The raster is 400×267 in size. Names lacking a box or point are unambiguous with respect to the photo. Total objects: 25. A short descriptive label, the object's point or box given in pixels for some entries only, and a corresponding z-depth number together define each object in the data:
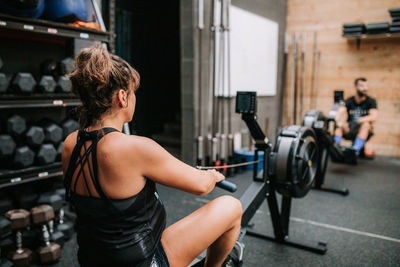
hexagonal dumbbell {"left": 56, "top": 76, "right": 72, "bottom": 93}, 2.49
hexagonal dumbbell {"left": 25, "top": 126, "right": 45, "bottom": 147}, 2.35
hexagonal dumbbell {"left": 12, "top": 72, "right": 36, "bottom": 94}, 2.21
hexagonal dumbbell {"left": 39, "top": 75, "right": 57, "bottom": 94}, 2.38
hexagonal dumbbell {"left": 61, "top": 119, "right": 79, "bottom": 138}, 2.63
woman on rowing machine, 1.13
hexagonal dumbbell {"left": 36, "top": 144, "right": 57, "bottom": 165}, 2.38
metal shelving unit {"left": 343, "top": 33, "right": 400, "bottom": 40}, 4.85
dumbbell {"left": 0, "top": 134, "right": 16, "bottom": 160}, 2.20
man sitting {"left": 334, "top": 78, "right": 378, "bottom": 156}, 4.46
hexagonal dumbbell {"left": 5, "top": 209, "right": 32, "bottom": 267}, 2.13
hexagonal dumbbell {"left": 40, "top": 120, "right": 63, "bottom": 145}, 2.48
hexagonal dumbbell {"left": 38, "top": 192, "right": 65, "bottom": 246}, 2.41
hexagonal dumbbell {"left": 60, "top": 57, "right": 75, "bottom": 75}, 2.58
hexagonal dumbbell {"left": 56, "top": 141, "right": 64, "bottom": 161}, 2.54
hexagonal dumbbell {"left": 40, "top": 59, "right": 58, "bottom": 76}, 2.58
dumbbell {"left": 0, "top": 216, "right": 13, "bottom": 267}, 2.09
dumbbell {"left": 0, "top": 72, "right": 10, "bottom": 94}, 2.14
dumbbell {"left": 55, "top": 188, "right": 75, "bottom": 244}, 2.51
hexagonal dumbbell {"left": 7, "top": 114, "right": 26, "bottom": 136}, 2.29
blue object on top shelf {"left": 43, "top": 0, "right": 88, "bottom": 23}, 2.40
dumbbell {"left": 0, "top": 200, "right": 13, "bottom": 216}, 2.35
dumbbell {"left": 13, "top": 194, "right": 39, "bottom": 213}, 2.46
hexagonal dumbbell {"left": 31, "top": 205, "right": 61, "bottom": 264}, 2.19
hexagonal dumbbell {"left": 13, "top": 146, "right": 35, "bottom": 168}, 2.25
